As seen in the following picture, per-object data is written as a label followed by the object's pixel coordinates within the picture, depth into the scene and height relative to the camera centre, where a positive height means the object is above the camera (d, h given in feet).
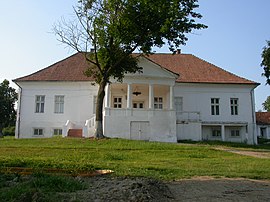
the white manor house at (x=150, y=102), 86.89 +10.42
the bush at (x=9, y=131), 171.58 +1.40
